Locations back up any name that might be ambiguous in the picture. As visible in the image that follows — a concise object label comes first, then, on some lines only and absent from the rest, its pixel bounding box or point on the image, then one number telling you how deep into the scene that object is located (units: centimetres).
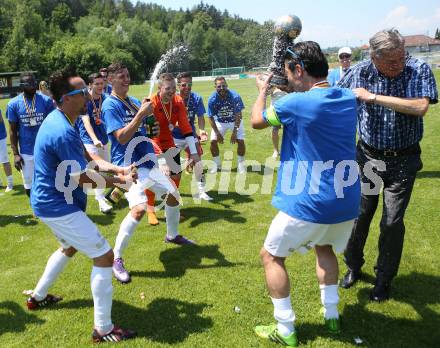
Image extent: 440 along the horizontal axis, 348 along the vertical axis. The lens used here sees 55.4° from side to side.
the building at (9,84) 4994
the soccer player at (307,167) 335
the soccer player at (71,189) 379
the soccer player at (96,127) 809
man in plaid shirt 394
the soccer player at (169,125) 677
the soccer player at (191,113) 850
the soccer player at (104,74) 855
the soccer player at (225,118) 1044
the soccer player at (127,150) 525
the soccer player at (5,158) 1003
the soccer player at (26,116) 768
